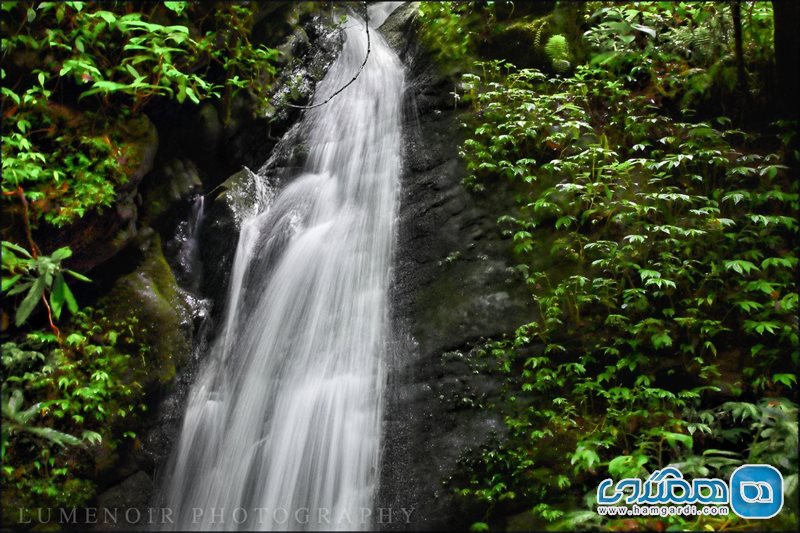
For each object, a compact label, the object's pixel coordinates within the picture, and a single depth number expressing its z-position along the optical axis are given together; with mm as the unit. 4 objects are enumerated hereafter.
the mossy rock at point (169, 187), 6379
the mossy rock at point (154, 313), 5566
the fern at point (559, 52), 6270
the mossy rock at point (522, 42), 6520
